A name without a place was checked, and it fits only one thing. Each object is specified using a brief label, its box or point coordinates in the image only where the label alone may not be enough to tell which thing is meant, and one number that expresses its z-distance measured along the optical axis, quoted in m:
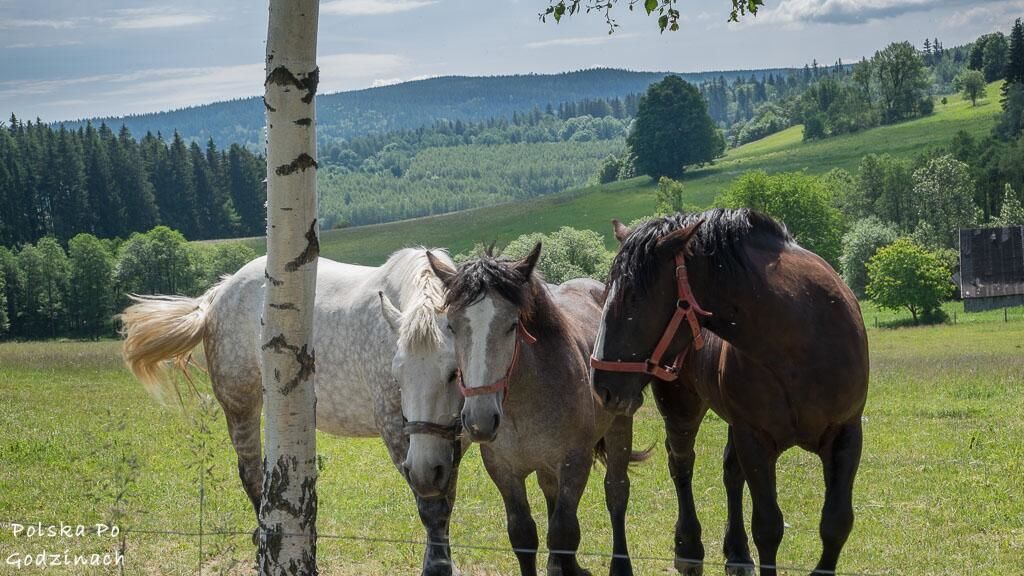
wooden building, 59.44
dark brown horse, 5.35
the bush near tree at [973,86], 129.88
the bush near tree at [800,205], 73.75
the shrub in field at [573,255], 54.34
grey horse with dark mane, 5.39
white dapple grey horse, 5.50
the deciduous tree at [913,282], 54.56
